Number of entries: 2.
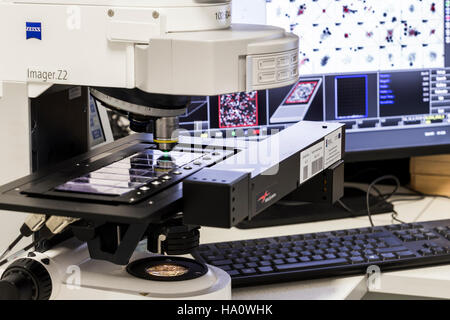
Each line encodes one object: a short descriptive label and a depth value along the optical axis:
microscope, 1.07
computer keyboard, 1.39
